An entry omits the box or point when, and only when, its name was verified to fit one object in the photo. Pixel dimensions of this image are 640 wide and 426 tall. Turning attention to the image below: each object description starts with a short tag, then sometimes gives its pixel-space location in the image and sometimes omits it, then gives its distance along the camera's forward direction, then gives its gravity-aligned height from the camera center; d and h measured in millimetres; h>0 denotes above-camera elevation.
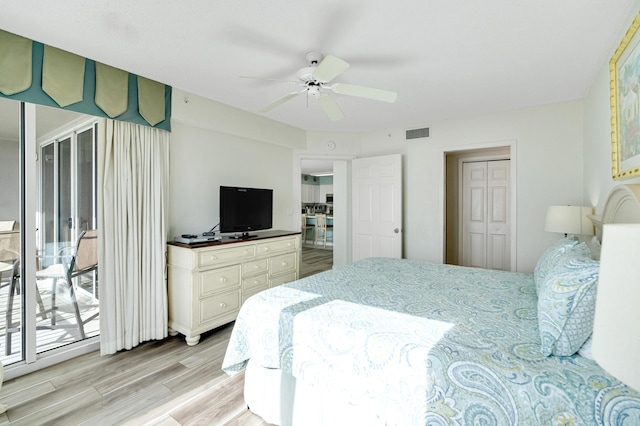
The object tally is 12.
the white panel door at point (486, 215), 4809 -49
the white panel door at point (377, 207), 4398 +84
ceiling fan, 1885 +907
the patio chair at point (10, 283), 2264 -530
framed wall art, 1592 +618
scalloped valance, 2084 +1019
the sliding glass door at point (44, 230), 2279 -138
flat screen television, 3338 +31
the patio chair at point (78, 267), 2559 -469
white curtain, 2566 -180
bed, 1045 -589
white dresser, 2803 -684
